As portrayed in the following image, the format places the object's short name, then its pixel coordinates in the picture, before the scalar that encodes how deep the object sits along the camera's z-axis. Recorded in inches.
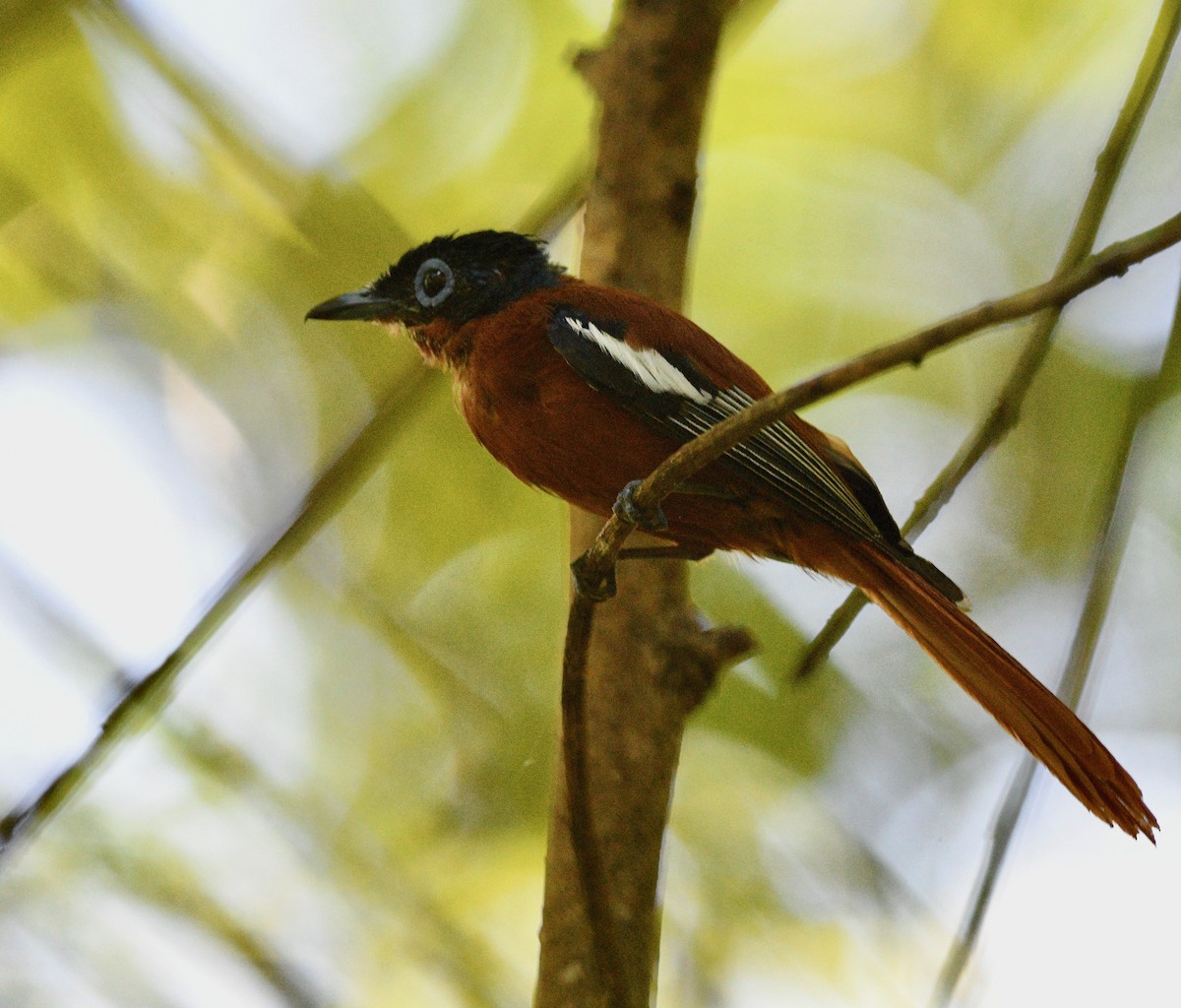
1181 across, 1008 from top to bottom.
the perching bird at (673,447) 148.7
